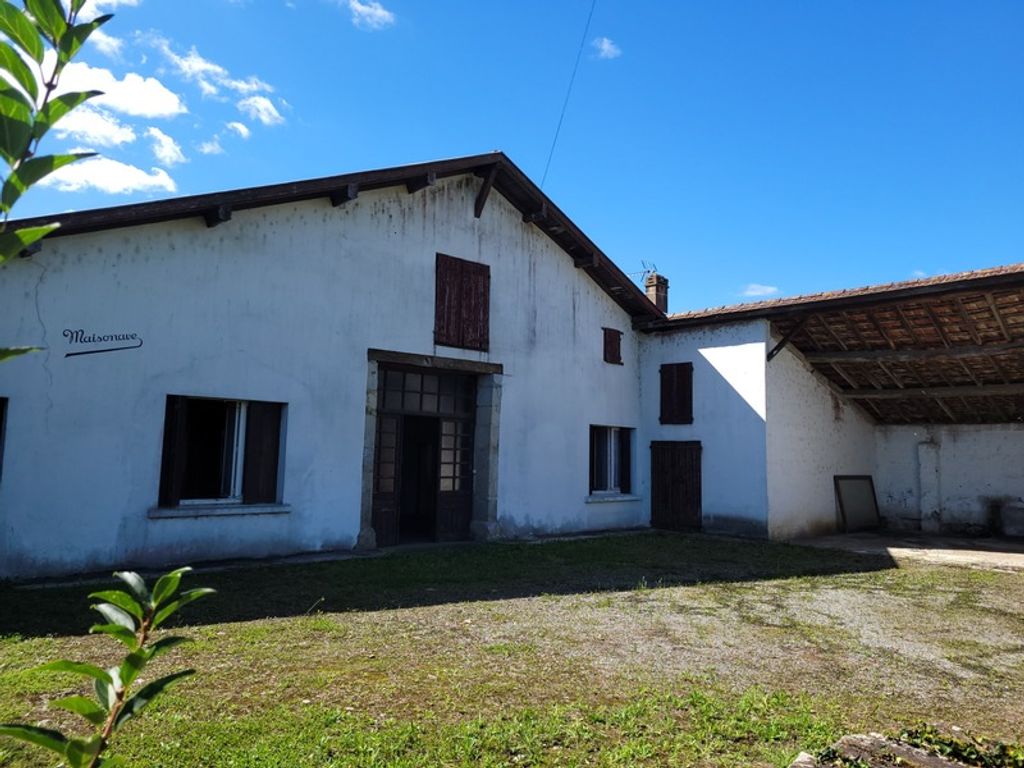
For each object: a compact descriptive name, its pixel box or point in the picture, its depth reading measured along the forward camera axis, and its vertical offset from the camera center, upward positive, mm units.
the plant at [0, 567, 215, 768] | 935 -320
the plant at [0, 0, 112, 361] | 861 +472
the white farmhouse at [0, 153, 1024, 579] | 7980 +1225
